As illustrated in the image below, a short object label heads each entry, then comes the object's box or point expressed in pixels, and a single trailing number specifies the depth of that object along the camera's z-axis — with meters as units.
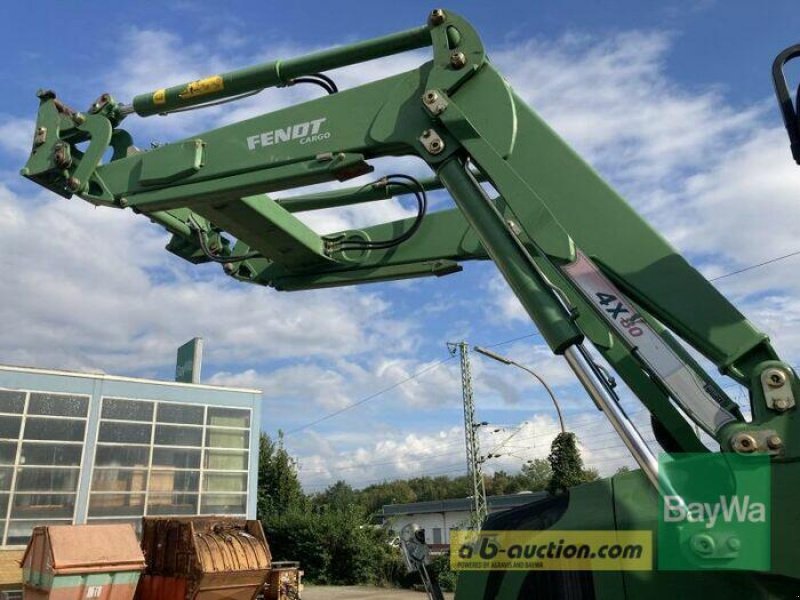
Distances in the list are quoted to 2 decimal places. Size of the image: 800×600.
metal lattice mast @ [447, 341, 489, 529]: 23.73
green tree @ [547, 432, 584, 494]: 17.91
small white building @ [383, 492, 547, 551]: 47.09
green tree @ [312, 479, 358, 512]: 81.99
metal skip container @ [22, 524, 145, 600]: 12.23
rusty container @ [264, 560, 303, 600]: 16.06
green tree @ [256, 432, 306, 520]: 34.44
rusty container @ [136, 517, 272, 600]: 13.40
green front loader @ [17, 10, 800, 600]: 2.98
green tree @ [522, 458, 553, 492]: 51.38
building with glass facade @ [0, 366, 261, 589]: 19.27
